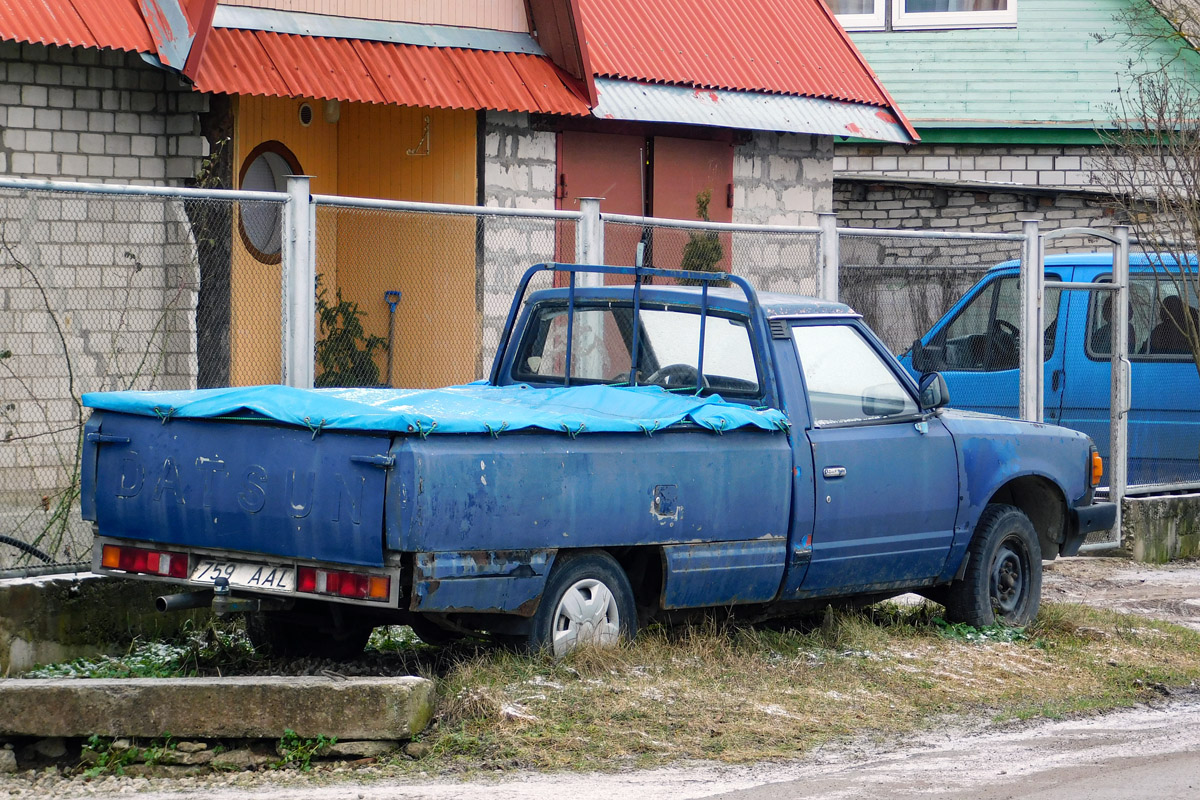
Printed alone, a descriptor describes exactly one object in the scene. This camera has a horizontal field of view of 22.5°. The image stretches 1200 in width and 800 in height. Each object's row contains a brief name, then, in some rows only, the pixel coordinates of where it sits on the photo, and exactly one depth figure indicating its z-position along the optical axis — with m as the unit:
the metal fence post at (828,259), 19.16
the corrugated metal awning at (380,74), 22.09
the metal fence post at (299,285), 15.03
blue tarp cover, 11.66
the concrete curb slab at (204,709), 10.95
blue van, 22.08
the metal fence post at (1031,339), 21.32
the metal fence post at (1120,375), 22.22
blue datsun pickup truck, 11.65
